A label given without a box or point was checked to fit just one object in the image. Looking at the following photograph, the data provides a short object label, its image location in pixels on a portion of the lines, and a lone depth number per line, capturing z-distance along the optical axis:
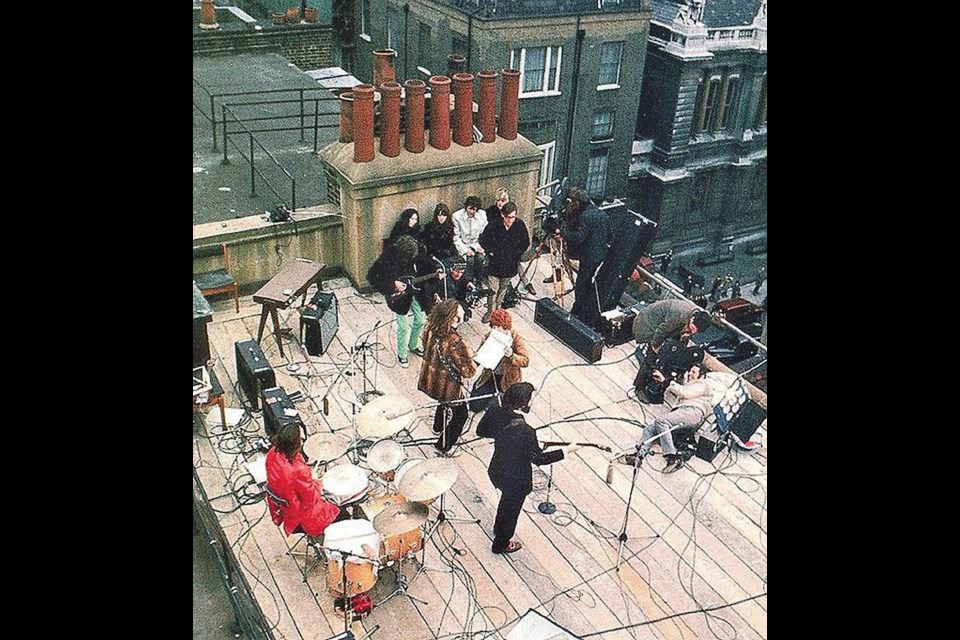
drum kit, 7.43
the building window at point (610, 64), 30.86
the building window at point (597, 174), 33.50
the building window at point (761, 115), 36.91
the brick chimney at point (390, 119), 11.56
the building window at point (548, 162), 31.48
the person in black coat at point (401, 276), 10.47
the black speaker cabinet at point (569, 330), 11.42
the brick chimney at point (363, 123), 11.48
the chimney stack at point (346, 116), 11.77
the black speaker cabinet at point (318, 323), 11.06
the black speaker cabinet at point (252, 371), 10.05
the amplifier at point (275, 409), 9.50
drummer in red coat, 7.29
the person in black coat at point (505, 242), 11.38
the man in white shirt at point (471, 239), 11.74
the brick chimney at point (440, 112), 11.88
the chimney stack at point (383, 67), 12.91
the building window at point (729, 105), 35.94
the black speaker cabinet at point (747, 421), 9.89
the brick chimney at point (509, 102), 12.71
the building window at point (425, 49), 29.38
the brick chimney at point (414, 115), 11.70
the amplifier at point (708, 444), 9.75
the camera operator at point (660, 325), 10.52
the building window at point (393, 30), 30.45
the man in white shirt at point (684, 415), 9.56
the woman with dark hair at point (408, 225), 11.37
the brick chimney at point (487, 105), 12.41
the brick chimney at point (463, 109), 12.04
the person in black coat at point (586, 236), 11.34
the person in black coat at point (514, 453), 7.72
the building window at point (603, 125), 32.34
